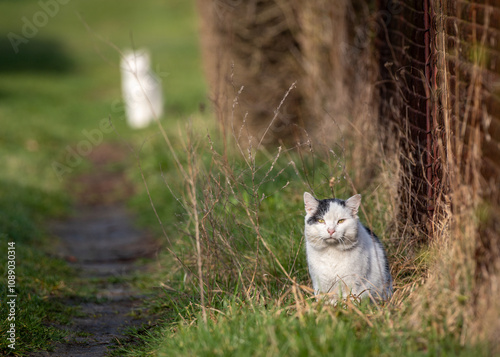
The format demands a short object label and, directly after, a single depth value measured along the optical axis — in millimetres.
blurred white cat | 27328
